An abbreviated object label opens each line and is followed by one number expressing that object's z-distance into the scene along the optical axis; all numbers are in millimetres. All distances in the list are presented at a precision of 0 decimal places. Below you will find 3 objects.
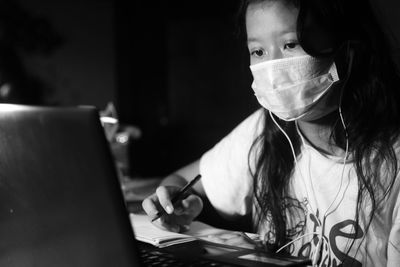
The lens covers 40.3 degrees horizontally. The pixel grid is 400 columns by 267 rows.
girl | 1089
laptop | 539
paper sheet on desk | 974
